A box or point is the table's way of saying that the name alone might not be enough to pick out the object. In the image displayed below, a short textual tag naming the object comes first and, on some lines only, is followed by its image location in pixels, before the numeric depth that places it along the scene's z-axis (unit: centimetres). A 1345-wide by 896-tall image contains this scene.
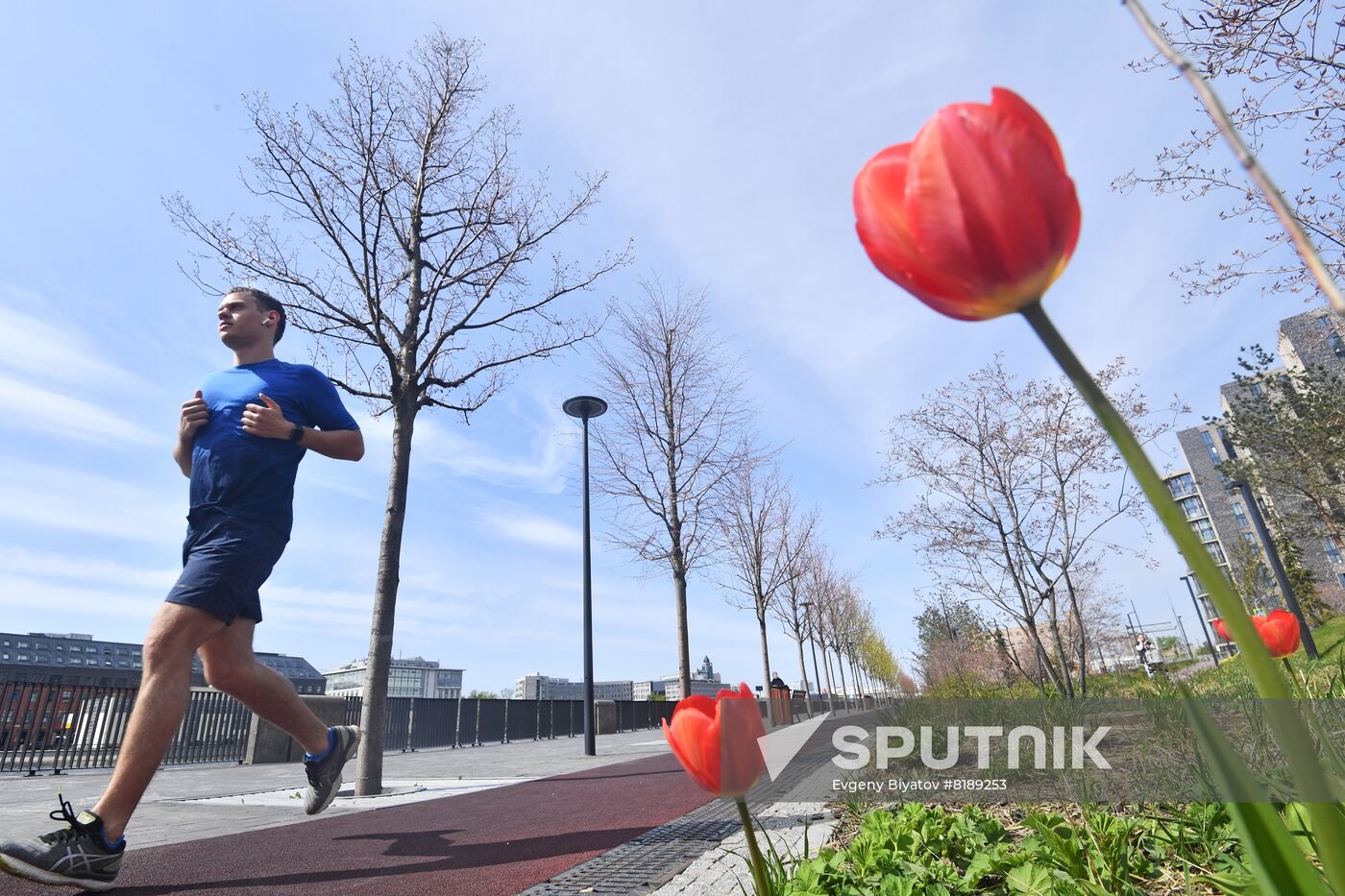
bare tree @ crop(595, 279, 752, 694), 1426
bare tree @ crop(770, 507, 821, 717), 2189
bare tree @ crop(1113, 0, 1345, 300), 497
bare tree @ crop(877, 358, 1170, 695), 880
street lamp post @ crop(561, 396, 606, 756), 1111
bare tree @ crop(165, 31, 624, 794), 691
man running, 250
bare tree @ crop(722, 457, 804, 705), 1966
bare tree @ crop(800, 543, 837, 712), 2633
